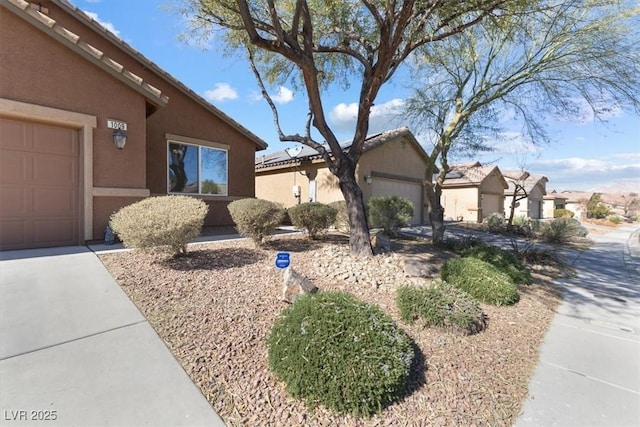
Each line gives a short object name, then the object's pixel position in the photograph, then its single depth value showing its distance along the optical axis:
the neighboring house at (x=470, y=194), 24.00
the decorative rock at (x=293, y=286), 4.21
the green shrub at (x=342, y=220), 10.70
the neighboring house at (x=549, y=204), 38.41
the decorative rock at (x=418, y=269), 6.31
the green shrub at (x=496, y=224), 16.56
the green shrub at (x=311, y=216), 8.02
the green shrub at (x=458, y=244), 9.28
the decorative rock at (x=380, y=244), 7.71
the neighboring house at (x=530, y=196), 31.34
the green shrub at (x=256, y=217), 6.50
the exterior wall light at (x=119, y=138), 6.89
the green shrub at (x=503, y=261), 6.58
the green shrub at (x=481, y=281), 5.25
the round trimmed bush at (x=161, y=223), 4.86
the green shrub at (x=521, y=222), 17.41
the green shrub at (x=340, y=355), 2.65
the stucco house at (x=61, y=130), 5.75
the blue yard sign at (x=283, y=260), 4.37
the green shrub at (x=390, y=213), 11.48
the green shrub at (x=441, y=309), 4.09
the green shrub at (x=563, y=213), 32.50
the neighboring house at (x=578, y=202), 37.08
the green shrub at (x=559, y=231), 13.21
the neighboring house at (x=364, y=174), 14.88
